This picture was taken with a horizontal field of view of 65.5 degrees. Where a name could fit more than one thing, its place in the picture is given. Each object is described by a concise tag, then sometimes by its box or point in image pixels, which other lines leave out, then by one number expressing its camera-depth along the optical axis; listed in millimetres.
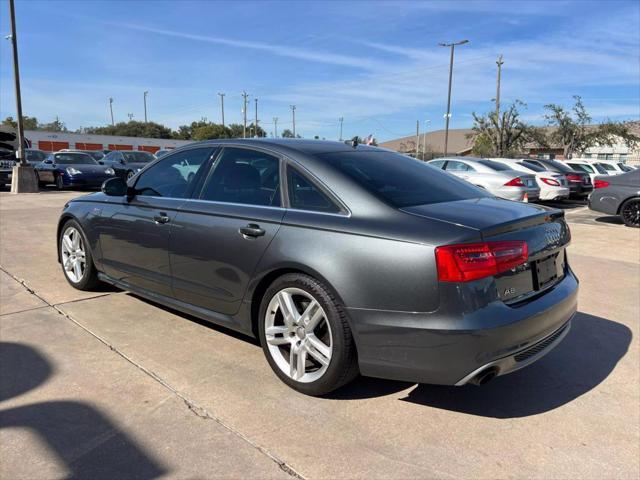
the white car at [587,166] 21422
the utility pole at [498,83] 35531
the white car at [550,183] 14930
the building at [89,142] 51125
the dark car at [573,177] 17078
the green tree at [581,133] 44562
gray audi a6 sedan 2520
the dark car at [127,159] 19969
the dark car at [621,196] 11180
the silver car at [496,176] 12727
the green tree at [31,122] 90625
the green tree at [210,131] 78250
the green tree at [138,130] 93512
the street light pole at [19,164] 17281
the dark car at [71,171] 17547
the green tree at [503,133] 42031
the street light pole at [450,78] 32762
